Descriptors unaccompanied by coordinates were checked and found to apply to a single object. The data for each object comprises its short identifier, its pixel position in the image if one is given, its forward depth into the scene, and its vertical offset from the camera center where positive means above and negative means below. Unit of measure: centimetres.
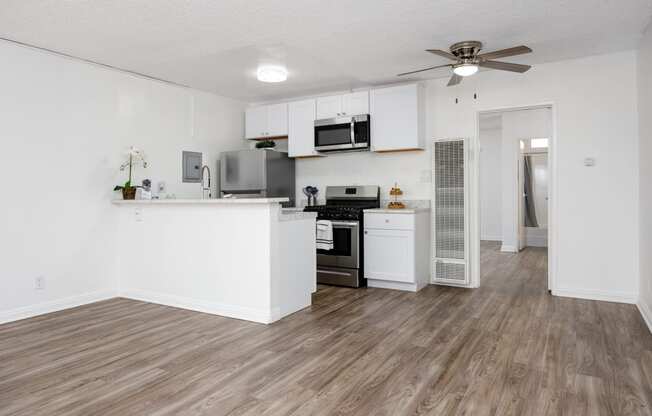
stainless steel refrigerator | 541 +38
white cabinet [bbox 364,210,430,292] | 453 -51
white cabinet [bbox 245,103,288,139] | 566 +110
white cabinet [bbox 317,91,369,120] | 505 +117
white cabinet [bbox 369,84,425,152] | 473 +94
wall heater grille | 468 -12
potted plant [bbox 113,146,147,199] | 434 +42
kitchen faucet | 530 +21
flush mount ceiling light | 434 +132
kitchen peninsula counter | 342 -45
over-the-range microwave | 498 +82
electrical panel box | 518 +46
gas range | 475 -54
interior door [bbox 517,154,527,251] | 788 -5
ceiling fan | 340 +116
